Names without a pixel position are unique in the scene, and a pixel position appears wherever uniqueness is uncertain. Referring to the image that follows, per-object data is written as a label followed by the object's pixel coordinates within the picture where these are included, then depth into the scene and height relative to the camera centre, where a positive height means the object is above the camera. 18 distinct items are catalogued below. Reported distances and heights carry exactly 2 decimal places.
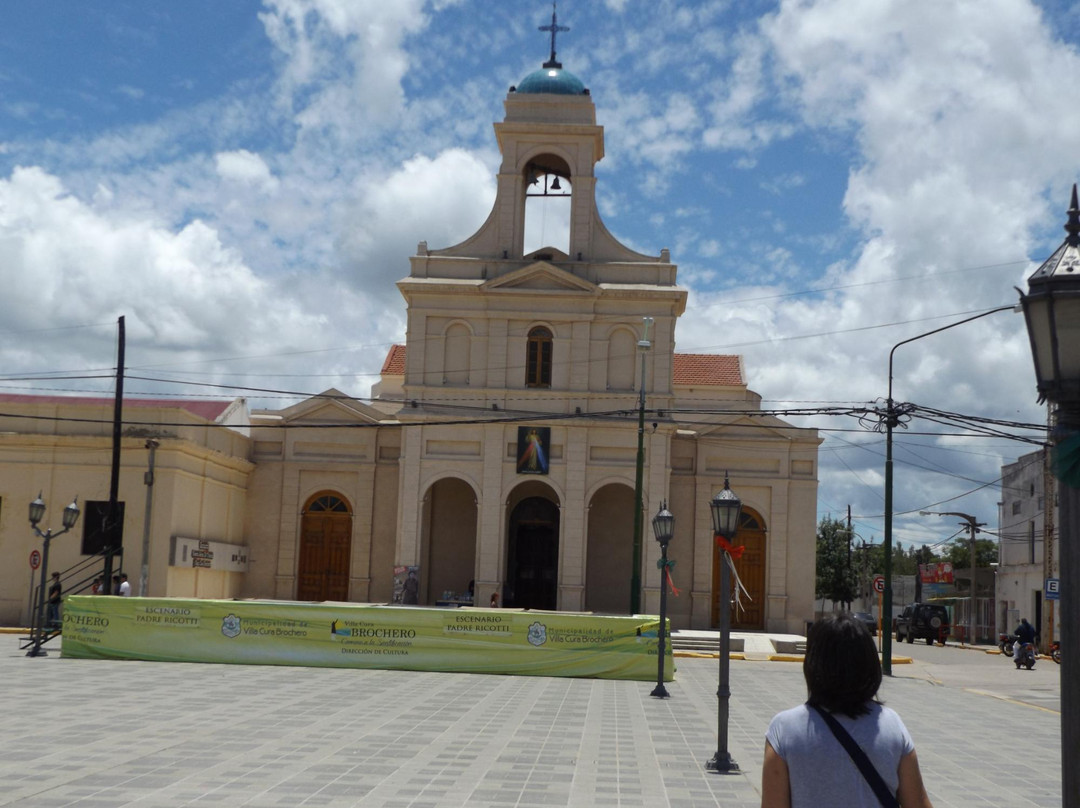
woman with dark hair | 4.26 -0.64
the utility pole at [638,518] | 31.39 +1.03
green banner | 24.38 -1.87
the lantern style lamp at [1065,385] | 5.13 +0.85
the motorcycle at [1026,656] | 33.56 -2.40
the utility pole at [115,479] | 31.98 +1.56
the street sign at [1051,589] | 38.76 -0.55
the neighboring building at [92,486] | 34.38 +1.47
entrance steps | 34.38 -2.50
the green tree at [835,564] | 81.62 -0.02
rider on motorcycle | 33.62 -1.84
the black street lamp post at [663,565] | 21.02 -0.14
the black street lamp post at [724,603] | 12.72 -0.50
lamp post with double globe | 25.16 -0.08
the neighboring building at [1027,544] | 45.62 +1.20
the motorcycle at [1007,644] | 43.50 -2.72
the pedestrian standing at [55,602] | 29.56 -1.71
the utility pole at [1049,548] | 44.38 +0.89
